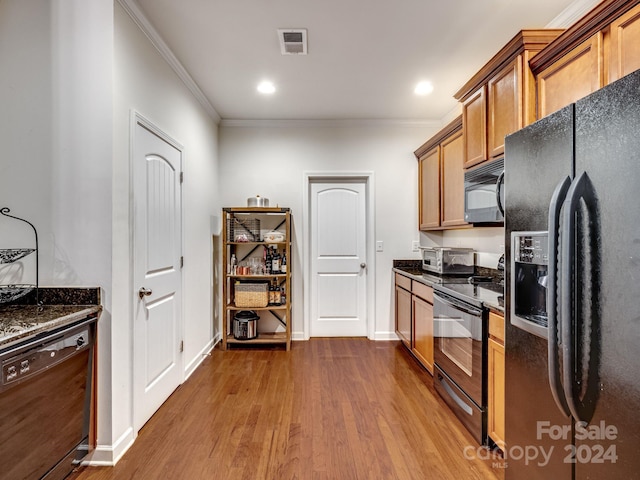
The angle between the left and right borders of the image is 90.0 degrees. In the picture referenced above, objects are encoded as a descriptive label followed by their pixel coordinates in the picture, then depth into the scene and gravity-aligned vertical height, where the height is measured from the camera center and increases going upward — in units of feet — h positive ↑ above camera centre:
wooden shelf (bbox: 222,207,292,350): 11.63 -1.17
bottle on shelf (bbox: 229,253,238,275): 11.87 -1.01
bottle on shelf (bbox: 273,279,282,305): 11.91 -2.17
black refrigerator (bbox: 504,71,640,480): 2.83 -0.50
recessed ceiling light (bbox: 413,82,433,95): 9.92 +4.81
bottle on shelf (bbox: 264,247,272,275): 12.03 -0.91
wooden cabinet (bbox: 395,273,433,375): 9.08 -2.51
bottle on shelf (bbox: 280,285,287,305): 12.08 -2.18
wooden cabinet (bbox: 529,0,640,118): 4.37 +2.88
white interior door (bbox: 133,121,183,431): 6.76 -0.74
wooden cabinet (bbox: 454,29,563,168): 6.06 +3.06
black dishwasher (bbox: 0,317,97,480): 4.18 -2.39
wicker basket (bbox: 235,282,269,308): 11.62 -2.01
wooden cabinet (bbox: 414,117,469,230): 9.47 +2.00
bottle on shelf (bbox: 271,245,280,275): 11.97 -0.91
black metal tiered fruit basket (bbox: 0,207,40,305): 5.30 -0.34
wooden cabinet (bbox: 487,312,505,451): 5.70 -2.57
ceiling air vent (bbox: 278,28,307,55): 7.30 +4.73
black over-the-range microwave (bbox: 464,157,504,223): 6.82 +1.10
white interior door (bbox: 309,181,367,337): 13.03 -0.75
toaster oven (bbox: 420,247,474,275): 10.25 -0.69
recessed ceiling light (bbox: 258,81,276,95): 9.73 +4.76
